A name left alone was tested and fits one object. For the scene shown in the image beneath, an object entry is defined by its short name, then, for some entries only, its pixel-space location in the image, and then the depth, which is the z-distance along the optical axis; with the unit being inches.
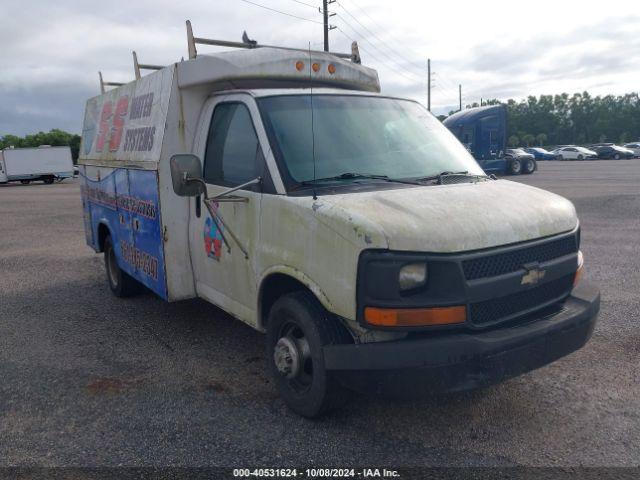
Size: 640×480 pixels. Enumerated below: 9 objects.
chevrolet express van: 120.0
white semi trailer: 1430.9
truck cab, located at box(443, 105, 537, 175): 1015.0
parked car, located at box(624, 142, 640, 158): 2049.7
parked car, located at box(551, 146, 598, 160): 2097.7
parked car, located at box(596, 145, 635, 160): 2020.2
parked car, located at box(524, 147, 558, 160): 2214.6
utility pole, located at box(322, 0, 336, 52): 1393.9
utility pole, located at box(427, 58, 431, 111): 2436.1
